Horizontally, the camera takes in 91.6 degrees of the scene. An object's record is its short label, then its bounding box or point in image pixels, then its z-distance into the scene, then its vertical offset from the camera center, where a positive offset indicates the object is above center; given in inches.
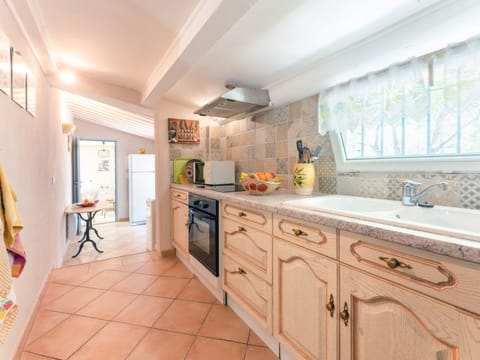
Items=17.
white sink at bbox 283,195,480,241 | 29.0 -6.3
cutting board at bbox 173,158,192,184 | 118.4 +5.5
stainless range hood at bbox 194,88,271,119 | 79.1 +26.7
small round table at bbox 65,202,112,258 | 123.6 -17.4
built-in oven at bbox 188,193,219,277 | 73.7 -18.6
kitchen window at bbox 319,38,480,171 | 42.2 +13.7
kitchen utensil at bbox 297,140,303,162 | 72.5 +9.1
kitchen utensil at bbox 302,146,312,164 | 71.2 +6.8
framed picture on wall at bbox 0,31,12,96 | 45.6 +23.0
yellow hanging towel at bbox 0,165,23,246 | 37.0 -5.4
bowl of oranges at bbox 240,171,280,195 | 67.5 -1.6
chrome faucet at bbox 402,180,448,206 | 45.3 -3.1
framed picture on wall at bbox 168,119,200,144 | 116.7 +23.8
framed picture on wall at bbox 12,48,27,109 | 53.3 +24.1
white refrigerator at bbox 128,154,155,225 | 195.3 -5.2
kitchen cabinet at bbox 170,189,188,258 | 98.8 -19.7
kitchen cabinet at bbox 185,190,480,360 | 25.0 -16.9
